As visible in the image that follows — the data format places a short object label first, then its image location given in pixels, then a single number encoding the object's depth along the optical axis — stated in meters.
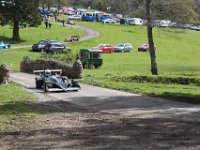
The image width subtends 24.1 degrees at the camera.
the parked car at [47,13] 112.00
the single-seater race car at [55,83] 22.50
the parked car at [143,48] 67.30
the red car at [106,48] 63.07
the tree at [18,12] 68.69
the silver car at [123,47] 65.50
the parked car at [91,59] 44.78
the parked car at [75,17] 113.97
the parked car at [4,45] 63.62
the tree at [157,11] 32.69
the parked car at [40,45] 60.03
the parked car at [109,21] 110.07
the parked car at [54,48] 56.06
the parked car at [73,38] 72.19
